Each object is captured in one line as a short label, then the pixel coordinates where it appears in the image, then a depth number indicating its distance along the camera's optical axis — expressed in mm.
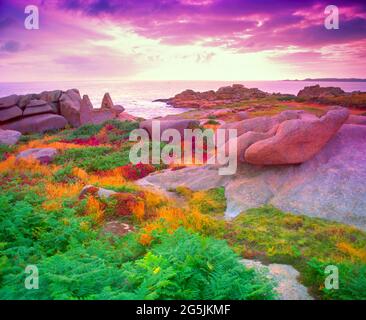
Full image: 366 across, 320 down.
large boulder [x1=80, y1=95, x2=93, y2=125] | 29922
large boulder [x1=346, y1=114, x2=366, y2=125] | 11445
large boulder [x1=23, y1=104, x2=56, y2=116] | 27644
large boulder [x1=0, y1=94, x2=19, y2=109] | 27578
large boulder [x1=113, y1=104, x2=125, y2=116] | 34559
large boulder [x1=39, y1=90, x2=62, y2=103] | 30438
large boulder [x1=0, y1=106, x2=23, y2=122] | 26844
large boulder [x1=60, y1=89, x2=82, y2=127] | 29109
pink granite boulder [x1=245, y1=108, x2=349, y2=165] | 10016
